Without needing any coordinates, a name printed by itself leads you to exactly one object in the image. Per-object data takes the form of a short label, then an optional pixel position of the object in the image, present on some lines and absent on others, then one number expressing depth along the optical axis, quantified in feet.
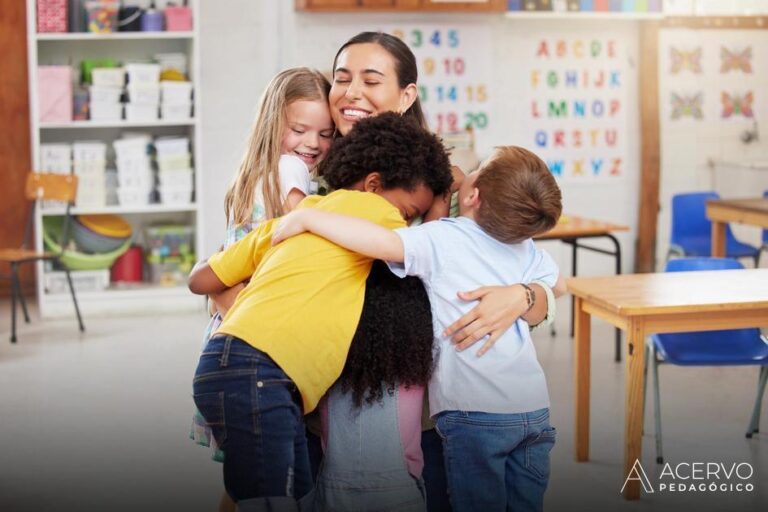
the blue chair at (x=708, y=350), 13.41
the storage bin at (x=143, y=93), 22.65
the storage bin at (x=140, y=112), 22.70
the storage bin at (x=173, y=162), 22.90
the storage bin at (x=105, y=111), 22.61
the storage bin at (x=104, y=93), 22.50
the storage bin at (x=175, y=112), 22.88
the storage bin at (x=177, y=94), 22.82
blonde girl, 8.23
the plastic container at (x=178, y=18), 22.74
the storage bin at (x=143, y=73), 22.61
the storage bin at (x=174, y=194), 23.08
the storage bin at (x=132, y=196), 22.90
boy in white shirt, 7.37
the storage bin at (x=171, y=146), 22.84
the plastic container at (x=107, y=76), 22.50
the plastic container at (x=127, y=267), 23.47
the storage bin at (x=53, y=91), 22.26
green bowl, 22.77
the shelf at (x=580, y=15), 24.40
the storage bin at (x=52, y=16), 22.22
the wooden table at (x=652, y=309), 11.94
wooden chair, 21.29
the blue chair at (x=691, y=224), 21.89
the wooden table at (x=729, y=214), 18.83
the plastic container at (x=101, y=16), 22.43
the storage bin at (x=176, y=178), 22.99
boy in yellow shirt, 6.79
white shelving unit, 22.40
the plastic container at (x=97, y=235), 22.95
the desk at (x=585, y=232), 18.49
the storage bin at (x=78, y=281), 22.70
